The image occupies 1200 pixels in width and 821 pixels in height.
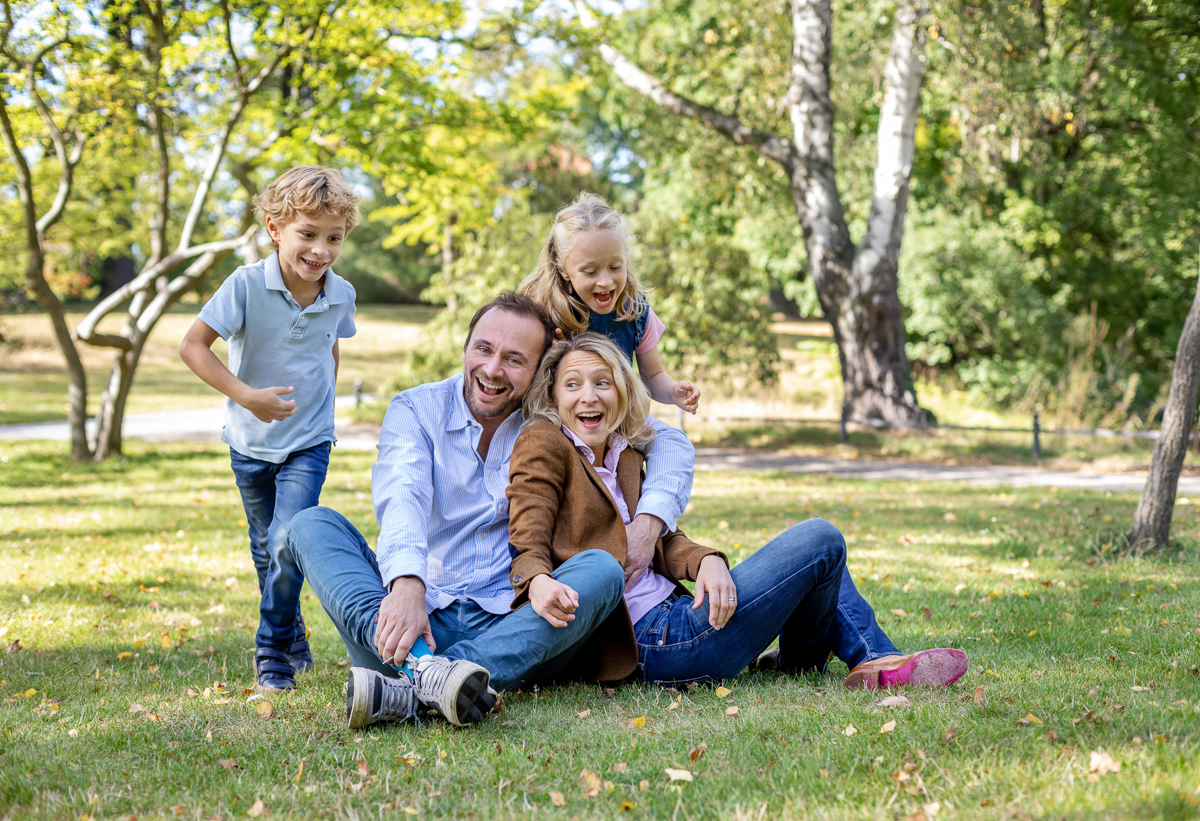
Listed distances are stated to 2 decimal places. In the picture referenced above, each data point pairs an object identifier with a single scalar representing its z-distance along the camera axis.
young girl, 3.92
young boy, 3.79
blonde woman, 3.27
